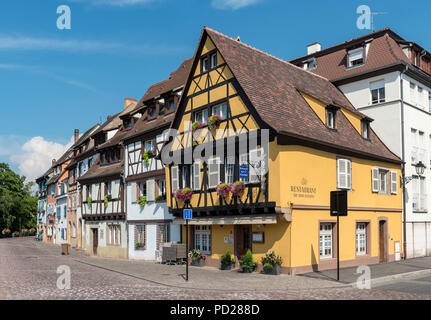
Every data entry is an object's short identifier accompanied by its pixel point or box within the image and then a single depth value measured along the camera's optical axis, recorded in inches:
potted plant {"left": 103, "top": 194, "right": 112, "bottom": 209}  1330.0
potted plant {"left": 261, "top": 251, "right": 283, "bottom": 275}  727.1
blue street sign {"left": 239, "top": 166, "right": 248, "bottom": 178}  753.6
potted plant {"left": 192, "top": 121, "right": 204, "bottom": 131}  900.0
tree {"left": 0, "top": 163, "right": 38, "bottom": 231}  2768.2
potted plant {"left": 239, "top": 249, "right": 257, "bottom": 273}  765.9
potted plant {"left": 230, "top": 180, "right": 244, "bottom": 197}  776.9
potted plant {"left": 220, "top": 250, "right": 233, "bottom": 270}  823.1
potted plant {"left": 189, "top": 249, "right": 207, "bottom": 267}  898.9
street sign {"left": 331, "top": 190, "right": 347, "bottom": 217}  641.6
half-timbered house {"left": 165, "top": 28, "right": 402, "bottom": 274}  745.6
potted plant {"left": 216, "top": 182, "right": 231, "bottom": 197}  805.2
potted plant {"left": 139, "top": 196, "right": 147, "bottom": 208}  1142.3
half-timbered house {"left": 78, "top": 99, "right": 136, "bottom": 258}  1275.8
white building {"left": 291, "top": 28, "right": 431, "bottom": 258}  1031.0
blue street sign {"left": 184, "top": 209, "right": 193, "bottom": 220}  661.9
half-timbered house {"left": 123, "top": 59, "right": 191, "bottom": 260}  1080.2
